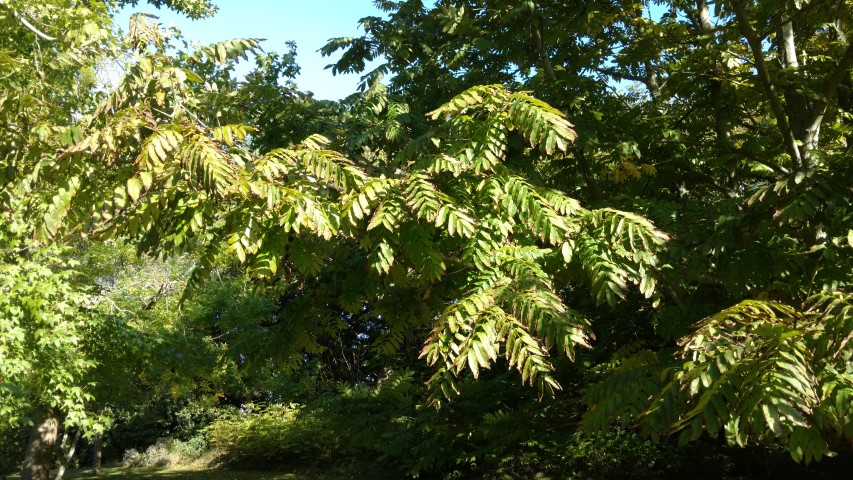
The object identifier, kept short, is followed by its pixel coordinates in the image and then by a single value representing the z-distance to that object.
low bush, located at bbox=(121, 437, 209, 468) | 19.97
